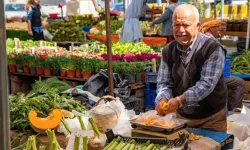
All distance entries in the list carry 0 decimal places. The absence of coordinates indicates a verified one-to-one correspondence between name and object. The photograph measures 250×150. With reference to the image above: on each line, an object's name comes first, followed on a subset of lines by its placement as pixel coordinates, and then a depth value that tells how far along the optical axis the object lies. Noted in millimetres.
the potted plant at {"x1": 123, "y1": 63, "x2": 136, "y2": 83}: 6832
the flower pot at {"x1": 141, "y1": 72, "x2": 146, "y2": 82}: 7112
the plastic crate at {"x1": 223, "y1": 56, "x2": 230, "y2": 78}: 6118
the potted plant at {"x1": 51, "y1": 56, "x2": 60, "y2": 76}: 7926
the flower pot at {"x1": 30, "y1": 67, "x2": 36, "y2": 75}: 8388
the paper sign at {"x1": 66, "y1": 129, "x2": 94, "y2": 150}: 2916
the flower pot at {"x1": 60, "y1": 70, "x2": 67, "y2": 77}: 7852
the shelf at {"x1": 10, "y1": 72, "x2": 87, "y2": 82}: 7677
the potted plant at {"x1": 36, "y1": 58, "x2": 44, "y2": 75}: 8156
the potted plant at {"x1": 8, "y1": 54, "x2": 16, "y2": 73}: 8680
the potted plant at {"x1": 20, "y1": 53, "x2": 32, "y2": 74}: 8380
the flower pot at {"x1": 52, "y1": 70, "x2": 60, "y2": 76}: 8008
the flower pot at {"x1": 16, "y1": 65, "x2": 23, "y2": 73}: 8652
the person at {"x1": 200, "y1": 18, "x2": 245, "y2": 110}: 6625
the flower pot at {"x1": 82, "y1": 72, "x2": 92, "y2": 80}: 7453
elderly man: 3424
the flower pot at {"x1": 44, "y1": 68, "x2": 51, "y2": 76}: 8141
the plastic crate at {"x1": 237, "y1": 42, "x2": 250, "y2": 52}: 10149
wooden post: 4723
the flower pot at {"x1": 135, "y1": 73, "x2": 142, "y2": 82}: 7020
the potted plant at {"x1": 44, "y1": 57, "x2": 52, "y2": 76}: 8007
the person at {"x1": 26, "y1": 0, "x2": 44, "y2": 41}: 11234
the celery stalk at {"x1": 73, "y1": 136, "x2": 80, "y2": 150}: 2576
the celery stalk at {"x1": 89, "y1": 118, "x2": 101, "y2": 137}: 3143
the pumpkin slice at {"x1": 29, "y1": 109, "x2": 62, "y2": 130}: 3812
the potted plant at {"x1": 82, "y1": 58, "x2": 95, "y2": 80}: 7387
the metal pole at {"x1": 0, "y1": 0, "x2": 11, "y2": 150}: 1271
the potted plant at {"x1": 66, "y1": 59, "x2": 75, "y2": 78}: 7688
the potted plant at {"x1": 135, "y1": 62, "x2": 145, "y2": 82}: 7020
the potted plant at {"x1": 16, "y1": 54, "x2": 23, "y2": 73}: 8547
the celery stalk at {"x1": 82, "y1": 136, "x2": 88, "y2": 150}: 2560
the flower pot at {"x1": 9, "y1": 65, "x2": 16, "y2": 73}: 8789
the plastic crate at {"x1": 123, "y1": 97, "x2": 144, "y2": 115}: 5764
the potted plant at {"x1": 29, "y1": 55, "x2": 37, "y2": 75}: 8242
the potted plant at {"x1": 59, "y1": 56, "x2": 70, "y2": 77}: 7789
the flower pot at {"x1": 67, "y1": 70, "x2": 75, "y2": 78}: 7723
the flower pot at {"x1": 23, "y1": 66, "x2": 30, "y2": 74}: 8508
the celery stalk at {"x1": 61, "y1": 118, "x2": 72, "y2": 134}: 3575
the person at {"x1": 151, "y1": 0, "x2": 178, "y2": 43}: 9328
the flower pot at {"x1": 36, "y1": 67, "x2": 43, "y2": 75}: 8266
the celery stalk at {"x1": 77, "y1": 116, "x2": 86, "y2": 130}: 3414
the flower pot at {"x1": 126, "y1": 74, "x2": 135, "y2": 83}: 6852
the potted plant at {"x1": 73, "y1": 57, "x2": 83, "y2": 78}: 7537
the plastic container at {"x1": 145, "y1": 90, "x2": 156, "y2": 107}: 6836
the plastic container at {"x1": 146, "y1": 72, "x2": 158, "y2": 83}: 6839
